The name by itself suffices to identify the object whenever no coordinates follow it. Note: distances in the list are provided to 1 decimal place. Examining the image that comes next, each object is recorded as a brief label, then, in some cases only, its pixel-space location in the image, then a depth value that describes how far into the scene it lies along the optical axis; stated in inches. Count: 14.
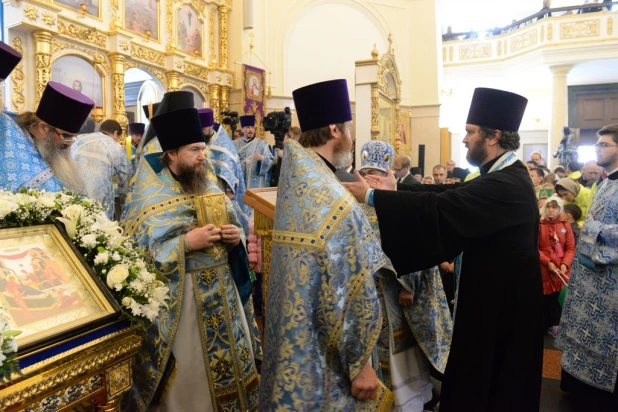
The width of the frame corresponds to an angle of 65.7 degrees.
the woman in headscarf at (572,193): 235.1
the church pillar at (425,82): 585.6
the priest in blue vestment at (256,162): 258.4
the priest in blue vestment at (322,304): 69.6
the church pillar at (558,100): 652.1
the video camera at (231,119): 275.9
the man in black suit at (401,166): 255.0
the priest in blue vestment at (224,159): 189.8
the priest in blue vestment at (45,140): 103.9
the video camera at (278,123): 222.5
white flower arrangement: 65.3
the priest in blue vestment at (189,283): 92.4
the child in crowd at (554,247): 192.2
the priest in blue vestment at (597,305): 122.2
